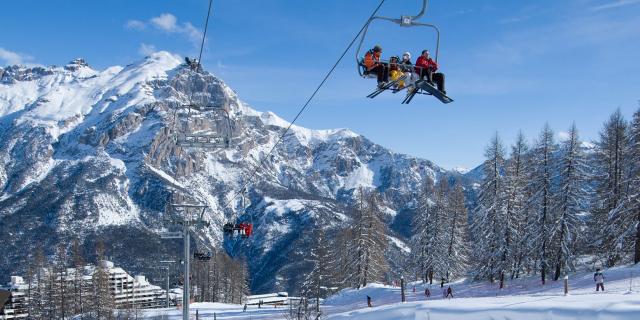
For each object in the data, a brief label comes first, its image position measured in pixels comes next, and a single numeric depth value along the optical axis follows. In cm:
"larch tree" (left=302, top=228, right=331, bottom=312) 4959
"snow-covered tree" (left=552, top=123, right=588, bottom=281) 4022
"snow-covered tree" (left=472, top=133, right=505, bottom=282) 4556
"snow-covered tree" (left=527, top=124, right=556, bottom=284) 4122
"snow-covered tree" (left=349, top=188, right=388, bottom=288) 5275
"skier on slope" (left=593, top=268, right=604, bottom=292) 2909
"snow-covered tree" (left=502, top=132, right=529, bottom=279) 4497
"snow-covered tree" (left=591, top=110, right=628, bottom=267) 3841
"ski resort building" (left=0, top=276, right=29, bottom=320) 7763
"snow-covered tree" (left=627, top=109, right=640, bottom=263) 3650
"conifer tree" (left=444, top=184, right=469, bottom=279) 5431
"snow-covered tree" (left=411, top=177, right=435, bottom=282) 5447
